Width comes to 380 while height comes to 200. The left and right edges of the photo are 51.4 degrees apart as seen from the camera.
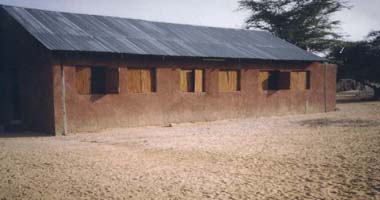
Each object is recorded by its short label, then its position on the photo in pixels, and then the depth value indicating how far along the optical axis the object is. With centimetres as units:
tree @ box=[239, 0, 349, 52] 3403
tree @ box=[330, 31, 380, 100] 3147
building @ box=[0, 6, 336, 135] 1398
